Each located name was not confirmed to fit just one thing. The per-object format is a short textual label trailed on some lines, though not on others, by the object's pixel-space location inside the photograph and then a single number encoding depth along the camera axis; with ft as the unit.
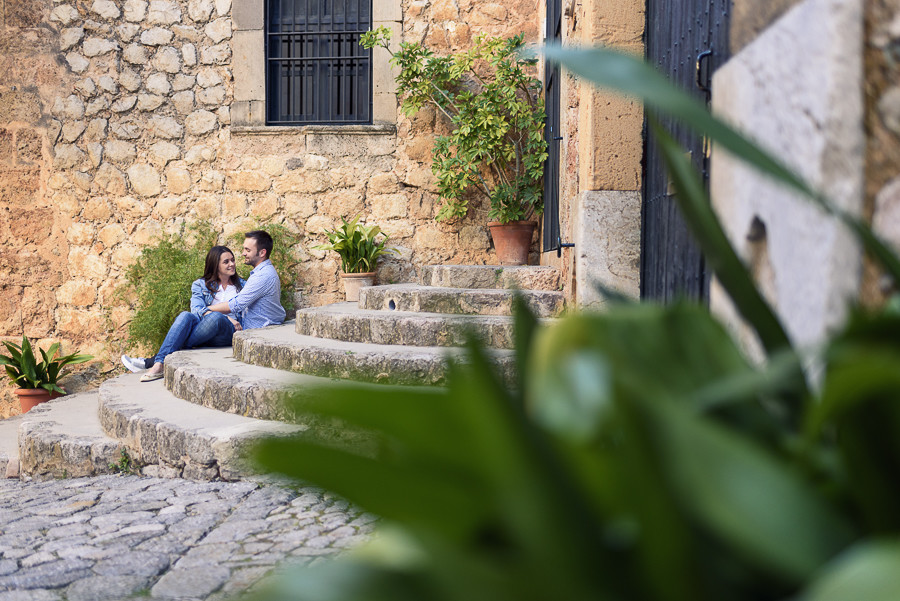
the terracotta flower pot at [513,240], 20.75
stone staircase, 11.34
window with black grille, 22.54
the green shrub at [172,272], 21.49
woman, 17.46
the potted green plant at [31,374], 20.71
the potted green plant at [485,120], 20.20
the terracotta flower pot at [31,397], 20.63
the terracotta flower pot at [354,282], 21.61
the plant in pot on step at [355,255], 21.61
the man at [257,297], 18.70
